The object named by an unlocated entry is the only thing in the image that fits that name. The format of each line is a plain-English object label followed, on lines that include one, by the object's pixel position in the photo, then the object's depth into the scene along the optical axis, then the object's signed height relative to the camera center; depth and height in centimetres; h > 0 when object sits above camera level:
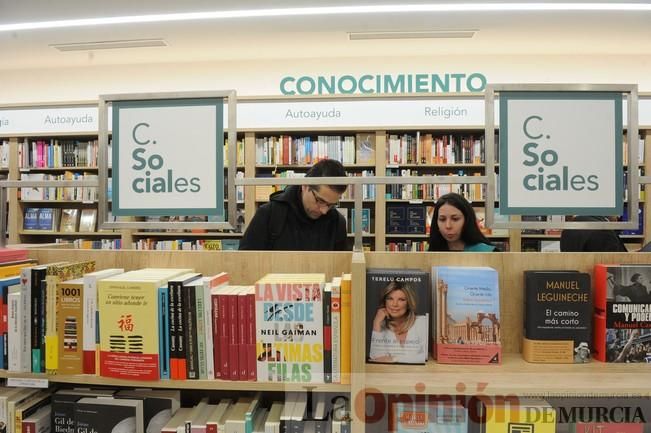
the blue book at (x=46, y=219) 484 -5
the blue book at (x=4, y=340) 130 -39
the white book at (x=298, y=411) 122 -59
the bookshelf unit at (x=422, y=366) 112 -42
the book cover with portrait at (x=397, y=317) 128 -31
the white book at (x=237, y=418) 124 -61
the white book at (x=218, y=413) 126 -63
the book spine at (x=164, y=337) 124 -36
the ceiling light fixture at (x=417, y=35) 432 +187
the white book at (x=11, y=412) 133 -63
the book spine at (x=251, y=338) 123 -36
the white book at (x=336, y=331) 121 -34
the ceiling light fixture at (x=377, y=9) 377 +187
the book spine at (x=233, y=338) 124 -36
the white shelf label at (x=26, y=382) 126 -51
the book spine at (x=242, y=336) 123 -36
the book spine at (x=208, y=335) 124 -36
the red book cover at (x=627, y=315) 127 -31
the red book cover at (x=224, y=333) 124 -35
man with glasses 199 -5
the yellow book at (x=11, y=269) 140 -18
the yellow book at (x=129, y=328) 123 -34
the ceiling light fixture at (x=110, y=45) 457 +188
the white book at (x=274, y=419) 123 -61
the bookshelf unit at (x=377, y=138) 431 +81
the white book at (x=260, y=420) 127 -64
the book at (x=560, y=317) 128 -31
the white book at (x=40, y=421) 133 -66
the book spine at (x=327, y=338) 121 -36
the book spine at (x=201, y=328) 124 -34
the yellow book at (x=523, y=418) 116 -56
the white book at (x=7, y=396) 134 -59
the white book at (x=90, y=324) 127 -33
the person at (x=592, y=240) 243 -16
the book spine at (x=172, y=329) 124 -34
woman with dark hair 203 -6
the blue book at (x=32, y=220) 488 -6
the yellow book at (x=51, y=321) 128 -33
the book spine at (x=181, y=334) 124 -35
